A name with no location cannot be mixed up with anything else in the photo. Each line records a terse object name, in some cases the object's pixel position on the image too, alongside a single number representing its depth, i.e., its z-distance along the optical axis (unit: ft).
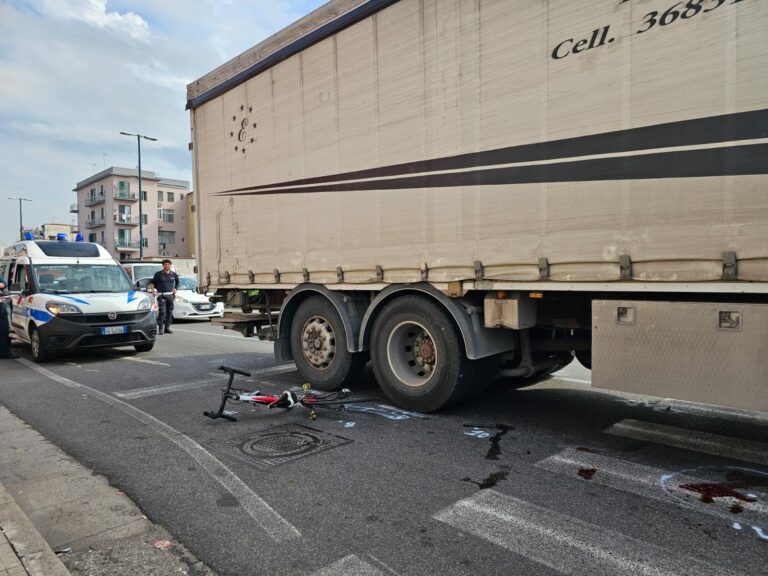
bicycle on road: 18.10
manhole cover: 14.28
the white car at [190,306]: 55.42
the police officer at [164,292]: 45.09
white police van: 29.96
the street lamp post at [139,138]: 94.57
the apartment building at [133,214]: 253.65
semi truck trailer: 12.01
